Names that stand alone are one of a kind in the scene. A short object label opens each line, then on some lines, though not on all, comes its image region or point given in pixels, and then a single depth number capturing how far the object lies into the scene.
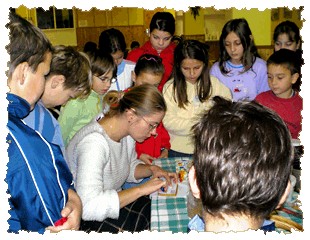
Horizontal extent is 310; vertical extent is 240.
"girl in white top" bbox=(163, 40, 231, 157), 2.63
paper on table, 1.82
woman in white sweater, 1.66
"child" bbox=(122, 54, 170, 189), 2.54
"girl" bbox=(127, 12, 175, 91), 3.27
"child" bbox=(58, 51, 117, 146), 2.46
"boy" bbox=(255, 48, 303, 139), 2.66
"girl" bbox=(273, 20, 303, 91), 3.30
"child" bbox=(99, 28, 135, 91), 3.30
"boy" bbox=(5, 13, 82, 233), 1.01
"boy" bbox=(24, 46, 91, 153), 1.86
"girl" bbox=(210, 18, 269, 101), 2.94
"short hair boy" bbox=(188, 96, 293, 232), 0.79
